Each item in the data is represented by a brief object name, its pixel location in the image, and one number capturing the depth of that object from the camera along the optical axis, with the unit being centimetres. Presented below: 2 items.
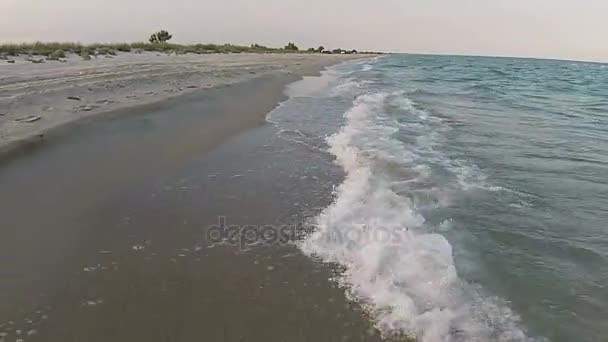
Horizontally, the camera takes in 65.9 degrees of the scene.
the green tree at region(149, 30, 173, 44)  6159
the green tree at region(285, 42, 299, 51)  9026
